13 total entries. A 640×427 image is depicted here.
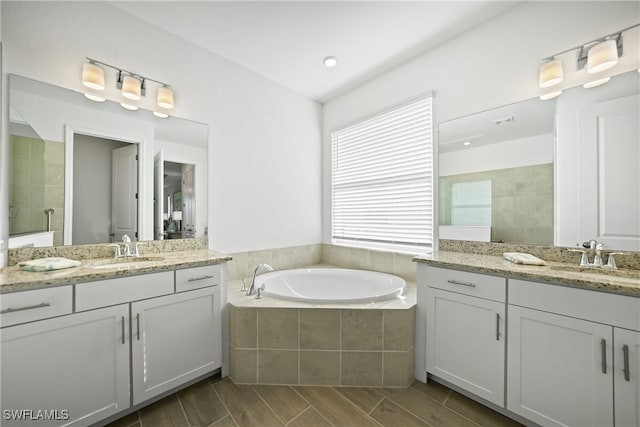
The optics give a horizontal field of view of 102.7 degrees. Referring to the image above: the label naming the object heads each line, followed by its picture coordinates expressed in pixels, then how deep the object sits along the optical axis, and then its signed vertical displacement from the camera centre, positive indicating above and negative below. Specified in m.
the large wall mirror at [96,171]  1.53 +0.29
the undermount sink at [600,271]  1.29 -0.31
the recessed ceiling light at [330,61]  2.34 +1.41
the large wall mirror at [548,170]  1.45 +0.29
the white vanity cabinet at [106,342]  1.13 -0.68
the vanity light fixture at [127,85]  1.71 +0.93
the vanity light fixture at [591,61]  1.46 +0.92
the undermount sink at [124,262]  1.51 -0.32
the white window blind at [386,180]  2.34 +0.35
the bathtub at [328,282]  2.41 -0.69
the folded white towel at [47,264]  1.31 -0.27
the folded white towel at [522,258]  1.54 -0.28
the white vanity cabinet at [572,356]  1.08 -0.67
